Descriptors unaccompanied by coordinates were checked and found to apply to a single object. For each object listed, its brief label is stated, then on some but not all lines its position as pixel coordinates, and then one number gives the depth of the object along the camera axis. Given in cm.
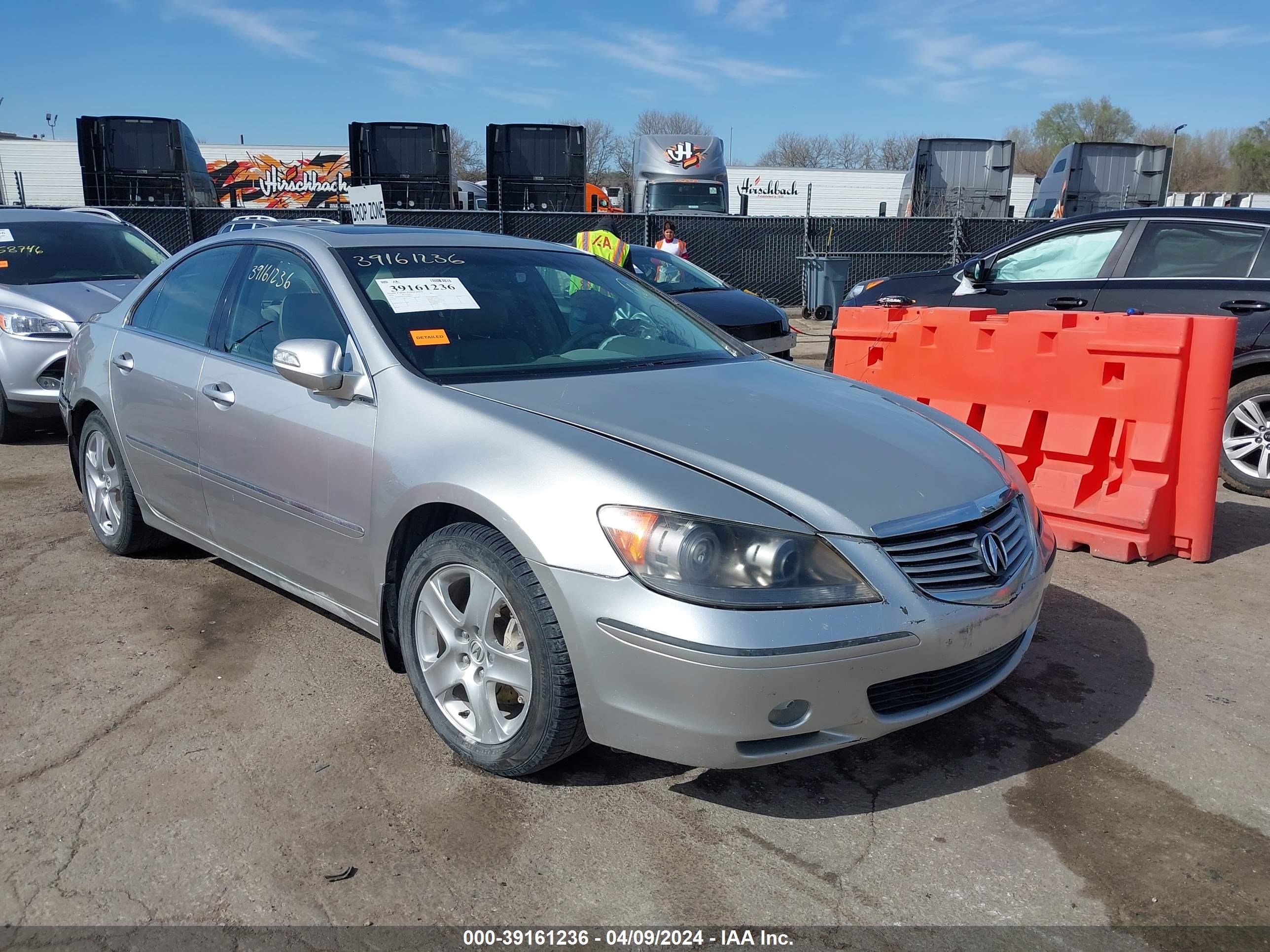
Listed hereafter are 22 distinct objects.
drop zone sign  1414
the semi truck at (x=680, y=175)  2222
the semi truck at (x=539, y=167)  2020
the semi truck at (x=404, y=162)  2044
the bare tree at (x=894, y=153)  8019
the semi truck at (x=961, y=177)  2127
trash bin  1670
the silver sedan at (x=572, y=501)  250
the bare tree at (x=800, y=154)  8275
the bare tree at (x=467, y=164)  5934
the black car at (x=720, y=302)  941
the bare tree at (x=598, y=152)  7062
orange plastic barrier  487
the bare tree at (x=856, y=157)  8326
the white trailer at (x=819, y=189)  3625
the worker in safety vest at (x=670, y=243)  1573
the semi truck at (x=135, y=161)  1967
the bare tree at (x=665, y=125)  7500
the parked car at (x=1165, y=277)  625
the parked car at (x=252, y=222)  1320
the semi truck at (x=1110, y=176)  2139
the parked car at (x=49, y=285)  749
